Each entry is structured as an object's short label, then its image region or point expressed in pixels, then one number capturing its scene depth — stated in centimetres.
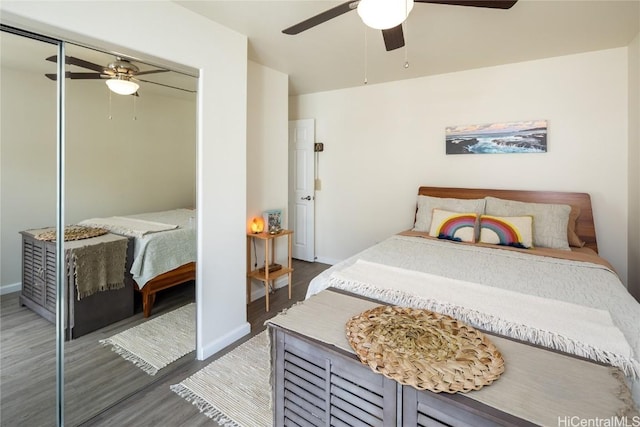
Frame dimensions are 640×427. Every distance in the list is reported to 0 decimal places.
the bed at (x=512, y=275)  119
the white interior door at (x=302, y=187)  440
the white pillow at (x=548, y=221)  254
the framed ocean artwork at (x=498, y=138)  299
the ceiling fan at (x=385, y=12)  134
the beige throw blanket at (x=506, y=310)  111
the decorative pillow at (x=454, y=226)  269
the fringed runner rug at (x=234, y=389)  167
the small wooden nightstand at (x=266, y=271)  296
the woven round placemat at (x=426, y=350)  92
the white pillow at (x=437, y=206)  295
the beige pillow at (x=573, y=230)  265
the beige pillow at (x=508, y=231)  253
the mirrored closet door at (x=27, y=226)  142
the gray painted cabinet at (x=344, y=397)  90
